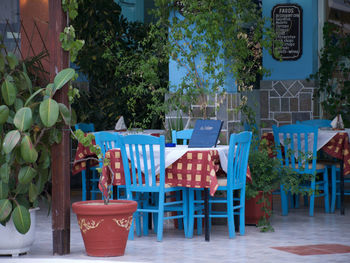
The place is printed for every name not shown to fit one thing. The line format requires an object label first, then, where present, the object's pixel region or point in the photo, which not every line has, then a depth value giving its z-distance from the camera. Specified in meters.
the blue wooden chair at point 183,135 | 9.67
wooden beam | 7.46
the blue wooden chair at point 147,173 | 8.26
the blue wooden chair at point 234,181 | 8.46
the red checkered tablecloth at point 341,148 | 10.64
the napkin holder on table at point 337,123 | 11.26
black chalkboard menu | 13.58
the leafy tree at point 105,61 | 13.55
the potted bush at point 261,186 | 9.30
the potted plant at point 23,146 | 7.00
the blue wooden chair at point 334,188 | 10.81
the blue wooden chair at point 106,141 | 8.90
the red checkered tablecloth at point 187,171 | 8.27
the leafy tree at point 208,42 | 9.92
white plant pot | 7.33
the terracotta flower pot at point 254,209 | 9.45
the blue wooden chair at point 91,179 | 11.51
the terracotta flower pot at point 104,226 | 7.24
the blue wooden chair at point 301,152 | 10.31
